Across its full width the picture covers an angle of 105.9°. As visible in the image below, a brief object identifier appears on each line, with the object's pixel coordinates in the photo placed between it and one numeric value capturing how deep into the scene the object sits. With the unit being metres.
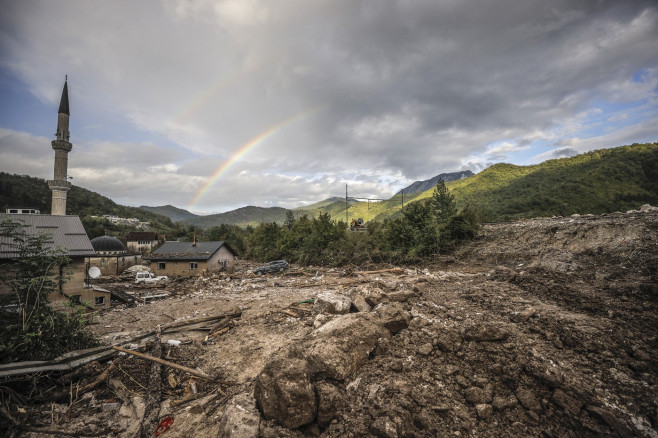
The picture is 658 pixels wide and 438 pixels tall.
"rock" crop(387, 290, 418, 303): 7.05
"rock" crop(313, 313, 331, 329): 6.83
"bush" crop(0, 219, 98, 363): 5.25
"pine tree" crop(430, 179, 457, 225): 22.01
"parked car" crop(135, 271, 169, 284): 23.81
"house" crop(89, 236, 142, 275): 31.21
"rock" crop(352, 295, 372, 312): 6.94
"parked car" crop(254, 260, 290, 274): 23.80
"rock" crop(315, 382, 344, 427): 3.49
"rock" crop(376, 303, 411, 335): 5.14
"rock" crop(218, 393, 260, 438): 3.37
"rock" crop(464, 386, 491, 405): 3.31
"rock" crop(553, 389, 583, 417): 2.90
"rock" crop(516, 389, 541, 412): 3.08
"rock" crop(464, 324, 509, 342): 4.15
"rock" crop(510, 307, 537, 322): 4.85
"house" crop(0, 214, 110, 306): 13.43
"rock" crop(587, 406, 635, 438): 2.61
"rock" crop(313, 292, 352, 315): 7.41
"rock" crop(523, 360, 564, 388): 3.25
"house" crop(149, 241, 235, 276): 27.44
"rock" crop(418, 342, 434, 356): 4.24
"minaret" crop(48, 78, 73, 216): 24.52
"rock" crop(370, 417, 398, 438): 3.03
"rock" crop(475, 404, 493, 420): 3.12
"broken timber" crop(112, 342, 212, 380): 5.62
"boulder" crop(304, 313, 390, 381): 3.97
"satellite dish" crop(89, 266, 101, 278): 14.36
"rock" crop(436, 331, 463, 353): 4.26
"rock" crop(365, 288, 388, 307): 7.00
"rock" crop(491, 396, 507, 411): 3.17
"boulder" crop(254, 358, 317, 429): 3.49
